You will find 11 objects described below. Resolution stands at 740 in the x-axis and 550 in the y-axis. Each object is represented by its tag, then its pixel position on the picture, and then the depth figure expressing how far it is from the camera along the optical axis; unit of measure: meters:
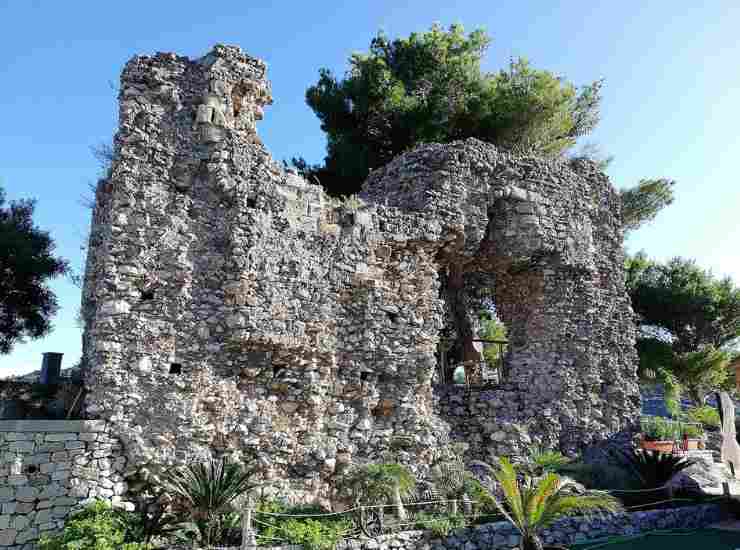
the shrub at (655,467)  10.81
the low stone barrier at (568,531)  7.89
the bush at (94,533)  6.23
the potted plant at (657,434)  12.08
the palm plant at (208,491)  6.98
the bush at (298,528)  7.05
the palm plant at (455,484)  9.02
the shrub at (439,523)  8.10
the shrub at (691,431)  13.10
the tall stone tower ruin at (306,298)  8.29
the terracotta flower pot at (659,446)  11.99
